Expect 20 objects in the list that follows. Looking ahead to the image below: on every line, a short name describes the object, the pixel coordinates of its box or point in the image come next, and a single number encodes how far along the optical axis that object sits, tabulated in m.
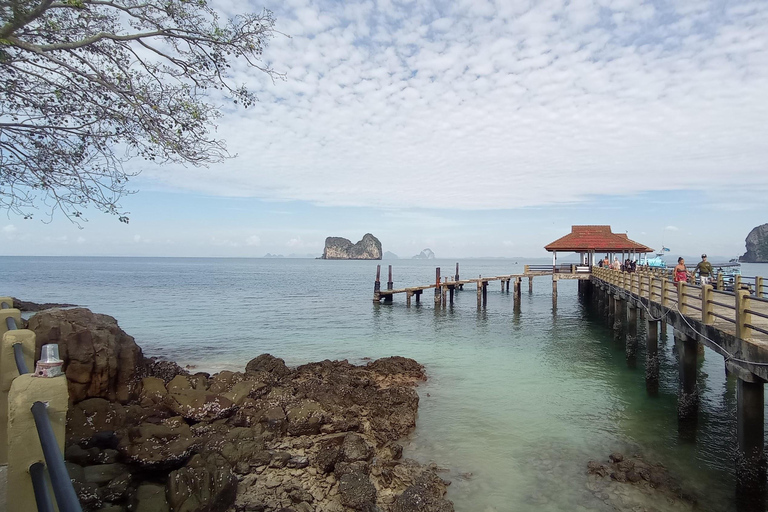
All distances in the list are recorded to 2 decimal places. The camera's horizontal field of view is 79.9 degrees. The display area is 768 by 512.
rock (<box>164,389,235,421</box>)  8.75
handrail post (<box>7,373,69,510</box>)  2.51
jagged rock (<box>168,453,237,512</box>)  5.31
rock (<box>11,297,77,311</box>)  27.59
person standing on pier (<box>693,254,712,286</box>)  17.97
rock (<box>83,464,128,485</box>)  5.46
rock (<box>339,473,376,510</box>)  6.23
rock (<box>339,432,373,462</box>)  7.22
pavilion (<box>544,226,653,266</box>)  33.19
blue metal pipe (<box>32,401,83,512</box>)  1.88
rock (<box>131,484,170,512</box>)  5.10
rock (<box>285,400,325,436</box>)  8.47
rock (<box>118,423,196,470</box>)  6.40
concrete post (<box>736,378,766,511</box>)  6.77
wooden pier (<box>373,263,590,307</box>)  32.69
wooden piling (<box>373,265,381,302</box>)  34.38
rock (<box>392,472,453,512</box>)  6.25
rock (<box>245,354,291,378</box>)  12.62
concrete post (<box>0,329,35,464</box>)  3.53
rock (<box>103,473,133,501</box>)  5.23
